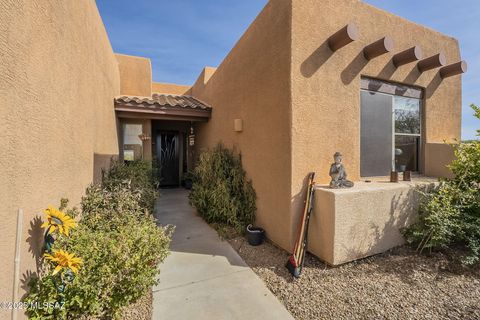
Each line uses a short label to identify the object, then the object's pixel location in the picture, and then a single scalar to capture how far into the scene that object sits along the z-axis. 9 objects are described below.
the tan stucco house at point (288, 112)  2.26
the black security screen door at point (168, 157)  11.21
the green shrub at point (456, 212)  3.84
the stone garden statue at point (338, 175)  4.04
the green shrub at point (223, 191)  5.71
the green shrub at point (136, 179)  5.41
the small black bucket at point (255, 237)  4.84
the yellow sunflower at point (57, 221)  2.30
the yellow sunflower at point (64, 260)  2.10
